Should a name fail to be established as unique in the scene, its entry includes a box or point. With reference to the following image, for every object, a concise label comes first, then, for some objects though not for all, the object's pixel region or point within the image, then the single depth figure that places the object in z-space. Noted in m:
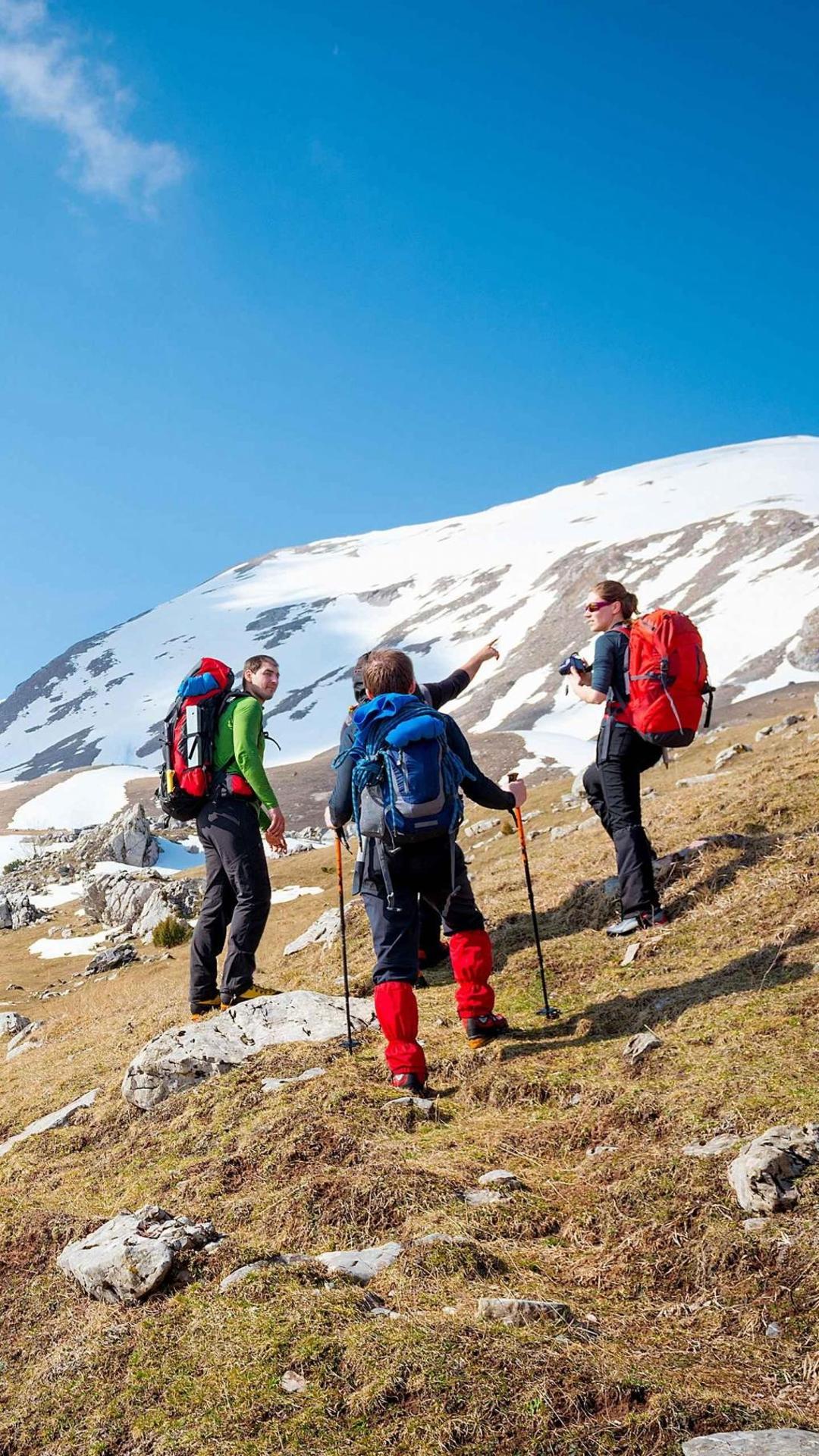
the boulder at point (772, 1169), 4.25
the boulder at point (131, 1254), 4.62
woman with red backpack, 8.98
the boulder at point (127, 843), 51.09
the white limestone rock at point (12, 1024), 16.45
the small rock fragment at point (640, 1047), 6.33
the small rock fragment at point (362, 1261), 4.47
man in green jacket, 9.25
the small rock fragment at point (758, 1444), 2.89
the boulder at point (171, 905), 31.16
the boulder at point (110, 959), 24.94
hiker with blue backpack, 6.69
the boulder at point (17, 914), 39.41
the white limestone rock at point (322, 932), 13.59
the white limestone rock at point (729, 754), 20.55
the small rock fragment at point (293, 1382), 3.60
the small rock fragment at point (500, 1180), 5.15
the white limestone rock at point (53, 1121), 8.01
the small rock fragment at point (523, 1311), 3.80
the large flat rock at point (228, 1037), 7.78
